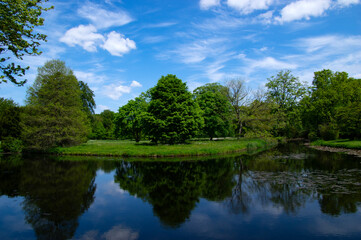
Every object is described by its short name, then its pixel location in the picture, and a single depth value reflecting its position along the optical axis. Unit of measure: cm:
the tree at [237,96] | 4406
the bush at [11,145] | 3659
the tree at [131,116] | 4909
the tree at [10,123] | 3641
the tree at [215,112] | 4541
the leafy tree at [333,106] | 3675
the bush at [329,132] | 4138
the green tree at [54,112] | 3175
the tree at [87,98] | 5399
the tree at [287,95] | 4991
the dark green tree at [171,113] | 3428
